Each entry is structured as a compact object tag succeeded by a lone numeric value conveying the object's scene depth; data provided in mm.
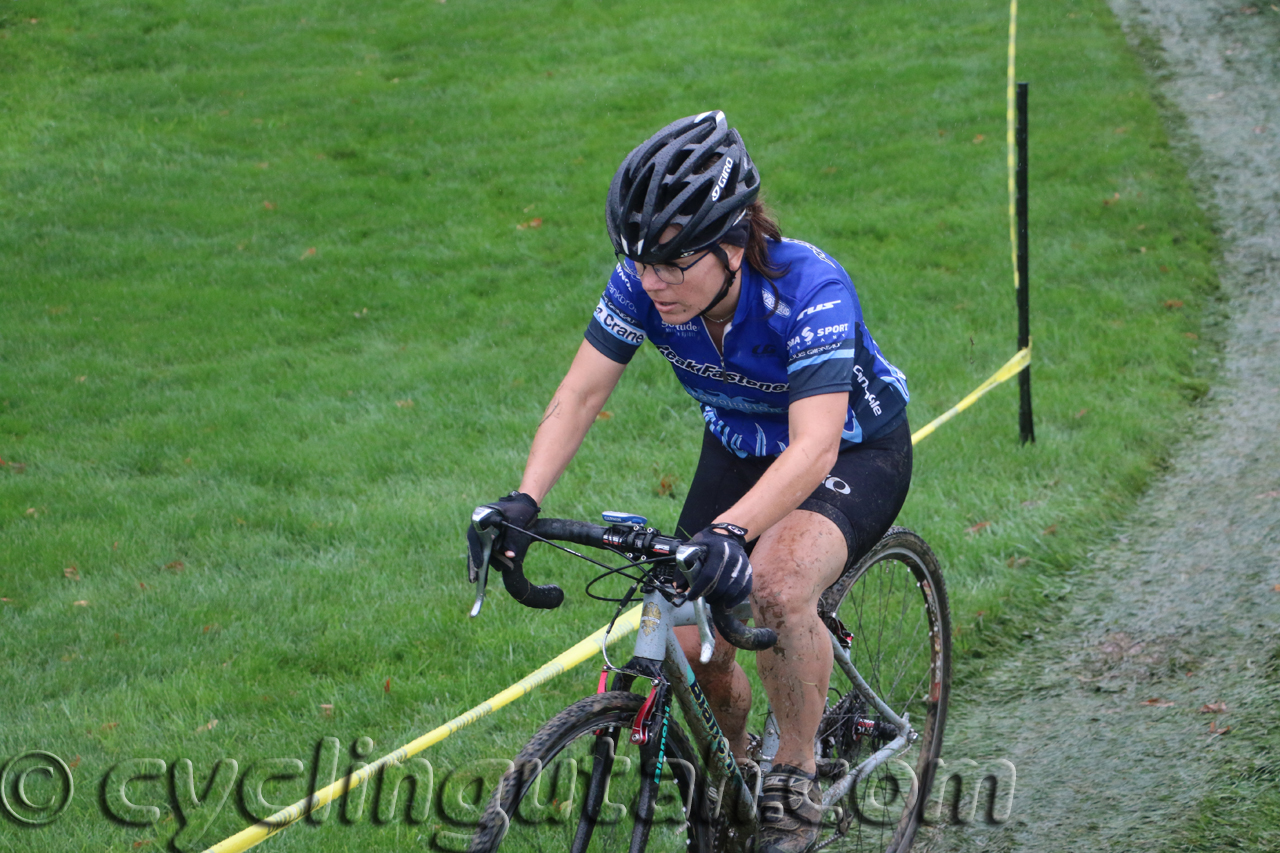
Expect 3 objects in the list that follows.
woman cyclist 6543
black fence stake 14102
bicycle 5828
